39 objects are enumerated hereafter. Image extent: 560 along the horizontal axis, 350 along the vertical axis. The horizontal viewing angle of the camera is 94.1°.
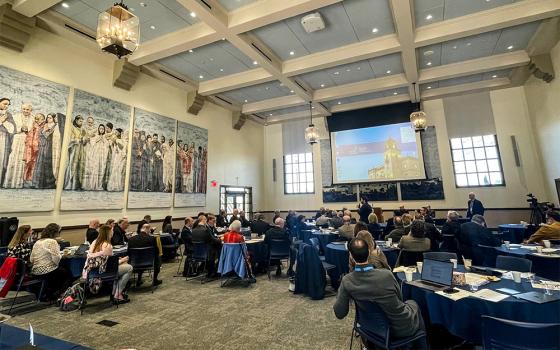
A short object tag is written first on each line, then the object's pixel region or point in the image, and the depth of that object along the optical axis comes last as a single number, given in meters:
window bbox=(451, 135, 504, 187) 9.94
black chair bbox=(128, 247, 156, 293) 4.65
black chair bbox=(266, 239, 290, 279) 5.67
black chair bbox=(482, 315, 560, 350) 1.57
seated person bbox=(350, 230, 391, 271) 3.07
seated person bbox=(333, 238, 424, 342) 1.91
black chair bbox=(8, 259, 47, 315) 3.79
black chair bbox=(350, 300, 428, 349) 1.95
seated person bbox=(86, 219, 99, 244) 5.46
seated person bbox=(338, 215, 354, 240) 5.52
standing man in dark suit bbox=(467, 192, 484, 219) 8.60
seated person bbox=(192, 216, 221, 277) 5.44
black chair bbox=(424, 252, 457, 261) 3.27
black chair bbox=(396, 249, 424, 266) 3.77
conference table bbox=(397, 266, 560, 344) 1.98
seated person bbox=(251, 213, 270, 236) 7.09
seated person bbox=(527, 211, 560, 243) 4.32
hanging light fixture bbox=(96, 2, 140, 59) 3.09
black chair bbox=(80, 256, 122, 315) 3.94
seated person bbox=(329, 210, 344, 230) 7.46
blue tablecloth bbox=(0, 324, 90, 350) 1.56
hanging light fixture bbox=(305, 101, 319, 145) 9.02
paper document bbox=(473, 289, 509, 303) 2.09
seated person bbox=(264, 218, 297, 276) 5.67
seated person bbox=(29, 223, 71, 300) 4.01
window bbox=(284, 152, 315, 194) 13.37
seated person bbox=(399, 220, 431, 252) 3.74
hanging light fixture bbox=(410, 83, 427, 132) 7.31
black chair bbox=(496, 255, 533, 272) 2.87
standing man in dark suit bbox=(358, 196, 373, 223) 9.15
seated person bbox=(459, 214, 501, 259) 4.65
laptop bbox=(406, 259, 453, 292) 2.40
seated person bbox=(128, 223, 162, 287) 4.68
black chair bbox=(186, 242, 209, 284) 5.43
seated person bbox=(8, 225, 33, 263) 4.00
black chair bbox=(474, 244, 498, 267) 4.37
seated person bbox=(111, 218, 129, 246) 5.47
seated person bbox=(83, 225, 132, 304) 3.95
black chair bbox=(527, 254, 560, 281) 3.54
